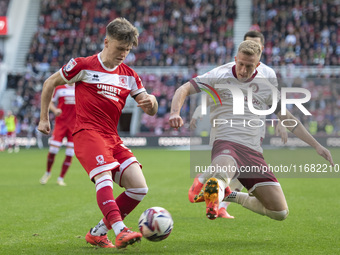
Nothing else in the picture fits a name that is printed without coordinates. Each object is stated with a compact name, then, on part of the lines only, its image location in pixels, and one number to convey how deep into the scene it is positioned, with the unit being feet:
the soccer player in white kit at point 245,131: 36.88
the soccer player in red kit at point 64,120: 75.25
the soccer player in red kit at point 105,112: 34.32
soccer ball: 32.07
